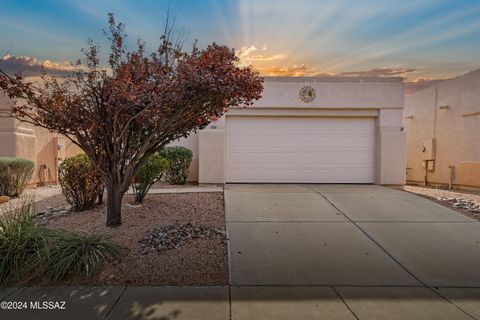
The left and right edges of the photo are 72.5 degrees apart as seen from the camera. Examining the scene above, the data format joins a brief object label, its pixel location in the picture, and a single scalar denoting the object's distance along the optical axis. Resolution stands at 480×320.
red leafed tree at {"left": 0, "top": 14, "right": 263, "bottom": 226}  4.82
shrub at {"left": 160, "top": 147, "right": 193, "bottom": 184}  10.30
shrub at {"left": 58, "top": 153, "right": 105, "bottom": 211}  6.77
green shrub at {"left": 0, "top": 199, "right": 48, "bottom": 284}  4.21
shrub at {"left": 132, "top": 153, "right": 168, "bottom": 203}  7.17
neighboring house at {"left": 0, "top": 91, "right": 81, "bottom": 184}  10.63
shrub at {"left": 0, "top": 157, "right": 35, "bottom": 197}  9.09
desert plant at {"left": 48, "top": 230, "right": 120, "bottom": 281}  4.20
